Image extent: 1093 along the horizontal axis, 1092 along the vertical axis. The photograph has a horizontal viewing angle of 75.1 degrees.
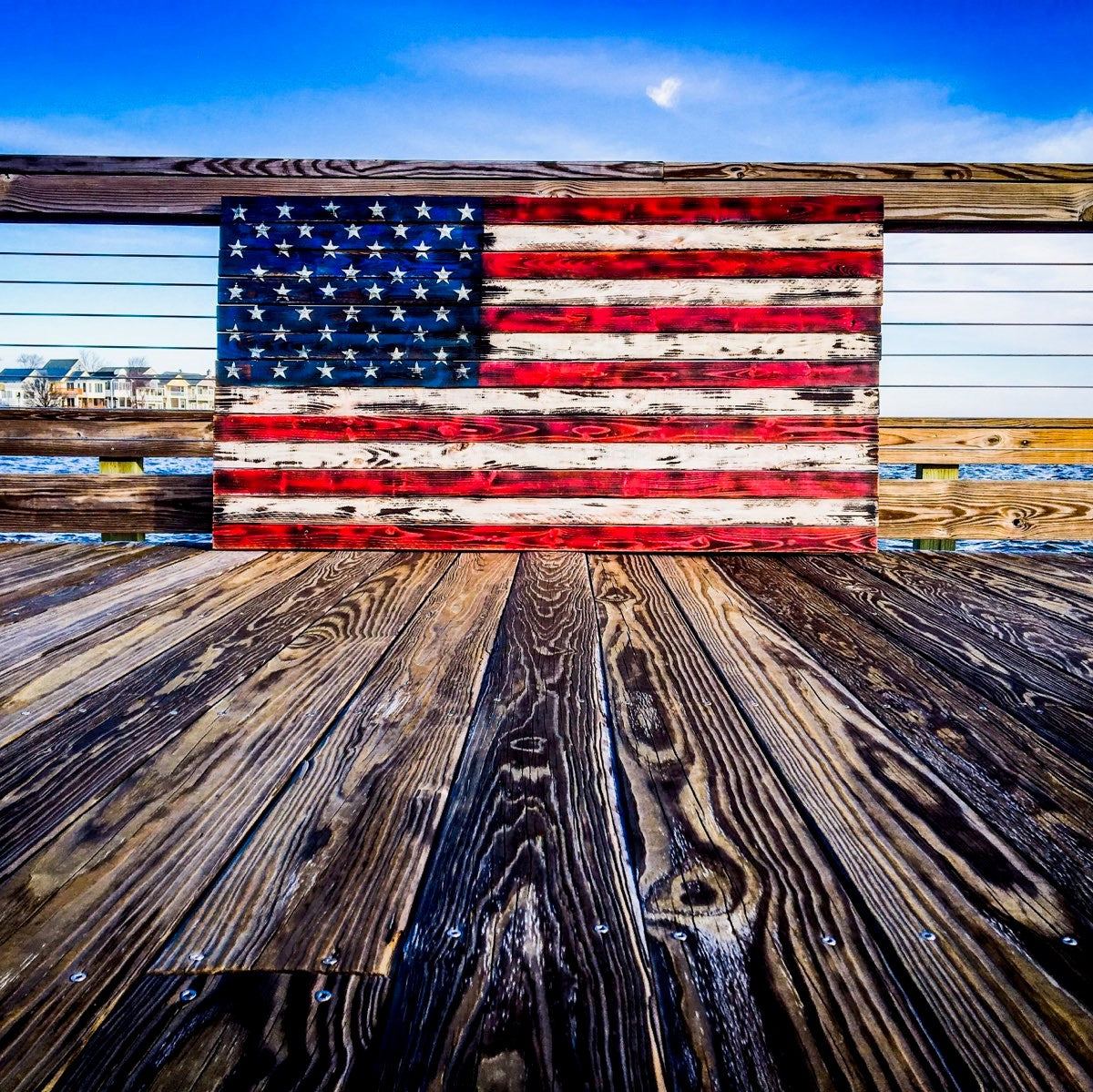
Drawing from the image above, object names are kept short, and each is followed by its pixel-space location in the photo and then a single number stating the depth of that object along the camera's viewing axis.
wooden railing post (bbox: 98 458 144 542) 3.20
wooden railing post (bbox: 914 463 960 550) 3.17
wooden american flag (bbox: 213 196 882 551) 2.84
